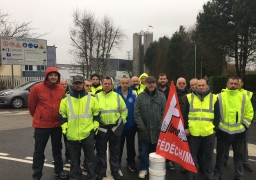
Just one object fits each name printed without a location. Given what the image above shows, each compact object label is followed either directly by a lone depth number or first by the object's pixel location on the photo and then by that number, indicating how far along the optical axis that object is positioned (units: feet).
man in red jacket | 12.89
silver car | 41.70
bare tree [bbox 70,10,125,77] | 95.35
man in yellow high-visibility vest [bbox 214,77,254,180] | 13.39
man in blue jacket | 15.30
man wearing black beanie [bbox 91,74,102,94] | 18.70
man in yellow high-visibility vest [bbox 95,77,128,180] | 13.84
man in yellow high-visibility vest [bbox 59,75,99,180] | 12.46
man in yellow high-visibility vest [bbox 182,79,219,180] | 13.19
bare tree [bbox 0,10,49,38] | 65.98
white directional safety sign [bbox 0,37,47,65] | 54.53
